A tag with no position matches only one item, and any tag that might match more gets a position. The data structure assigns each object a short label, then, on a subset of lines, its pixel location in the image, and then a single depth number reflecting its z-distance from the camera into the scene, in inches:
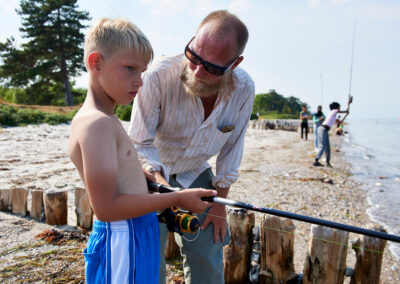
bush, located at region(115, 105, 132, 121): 904.9
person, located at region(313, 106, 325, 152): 474.6
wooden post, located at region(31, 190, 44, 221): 145.5
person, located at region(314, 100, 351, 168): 382.0
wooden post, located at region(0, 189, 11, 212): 152.2
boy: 52.2
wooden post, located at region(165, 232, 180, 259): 124.3
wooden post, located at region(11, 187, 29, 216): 148.7
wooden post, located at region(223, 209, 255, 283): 110.4
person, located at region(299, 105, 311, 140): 718.5
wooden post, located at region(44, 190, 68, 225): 141.6
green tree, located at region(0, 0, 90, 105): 1127.0
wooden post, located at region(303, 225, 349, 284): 96.7
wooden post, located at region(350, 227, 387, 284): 94.1
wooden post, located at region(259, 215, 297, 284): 104.7
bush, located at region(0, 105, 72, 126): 532.4
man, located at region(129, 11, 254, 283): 82.7
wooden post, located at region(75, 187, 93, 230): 138.6
